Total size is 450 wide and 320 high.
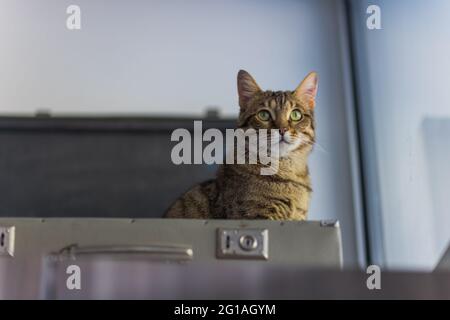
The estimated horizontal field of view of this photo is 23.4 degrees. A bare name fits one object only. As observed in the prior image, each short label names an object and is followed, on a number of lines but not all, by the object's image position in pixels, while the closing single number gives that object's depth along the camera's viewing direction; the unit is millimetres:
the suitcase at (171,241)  1136
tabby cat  1255
